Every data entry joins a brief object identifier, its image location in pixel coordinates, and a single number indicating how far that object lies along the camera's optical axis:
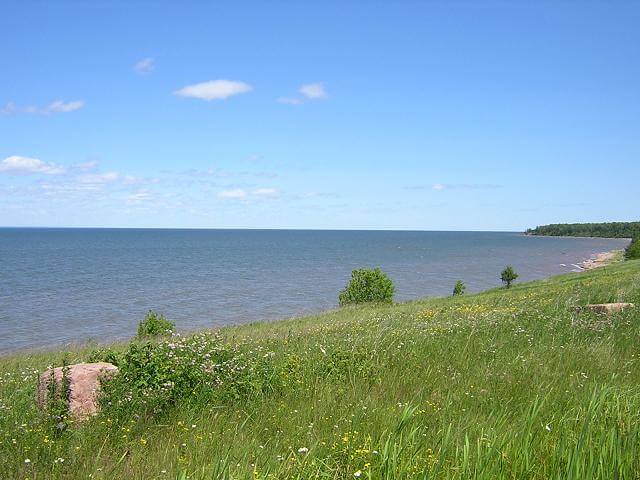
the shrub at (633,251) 58.44
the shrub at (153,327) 23.02
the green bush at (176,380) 5.89
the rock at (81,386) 6.00
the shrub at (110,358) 7.71
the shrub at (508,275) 46.19
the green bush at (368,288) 35.19
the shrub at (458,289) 40.58
